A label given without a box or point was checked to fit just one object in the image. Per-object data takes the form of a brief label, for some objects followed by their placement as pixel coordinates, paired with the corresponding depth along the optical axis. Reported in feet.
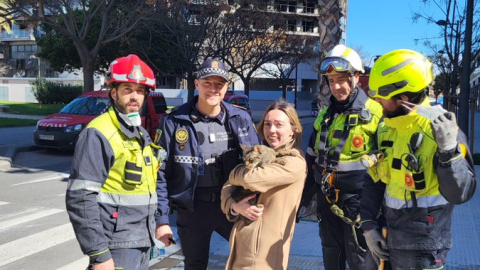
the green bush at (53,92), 122.22
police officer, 10.80
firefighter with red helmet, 8.19
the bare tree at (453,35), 56.85
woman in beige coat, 9.20
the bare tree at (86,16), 52.21
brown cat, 9.31
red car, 41.91
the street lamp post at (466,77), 36.37
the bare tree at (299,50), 107.51
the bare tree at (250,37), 85.56
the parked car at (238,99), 67.31
